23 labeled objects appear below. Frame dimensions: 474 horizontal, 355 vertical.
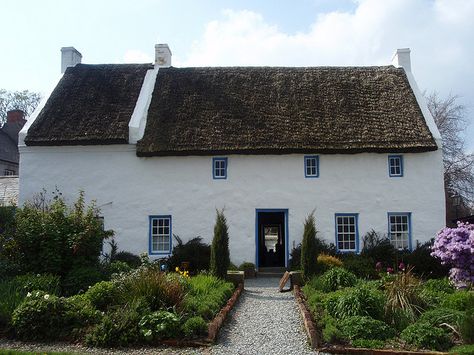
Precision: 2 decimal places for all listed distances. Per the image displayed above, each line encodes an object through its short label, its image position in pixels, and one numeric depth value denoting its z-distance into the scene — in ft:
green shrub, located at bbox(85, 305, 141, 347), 26.43
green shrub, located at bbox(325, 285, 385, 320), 30.17
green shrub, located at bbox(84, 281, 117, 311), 31.83
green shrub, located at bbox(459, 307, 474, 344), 26.10
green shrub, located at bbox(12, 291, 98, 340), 27.48
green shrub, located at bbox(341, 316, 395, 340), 27.20
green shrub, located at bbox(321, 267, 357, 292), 39.47
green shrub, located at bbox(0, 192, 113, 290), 40.14
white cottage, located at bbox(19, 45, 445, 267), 58.23
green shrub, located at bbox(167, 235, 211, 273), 54.80
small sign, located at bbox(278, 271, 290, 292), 45.60
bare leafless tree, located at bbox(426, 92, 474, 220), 96.27
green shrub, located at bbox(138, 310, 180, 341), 26.76
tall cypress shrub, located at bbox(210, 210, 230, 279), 45.98
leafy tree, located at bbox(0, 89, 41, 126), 145.79
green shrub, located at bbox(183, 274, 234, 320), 31.01
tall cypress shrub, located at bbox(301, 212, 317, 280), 46.09
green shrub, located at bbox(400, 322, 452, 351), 26.05
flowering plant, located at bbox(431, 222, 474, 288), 37.86
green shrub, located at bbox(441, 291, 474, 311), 31.62
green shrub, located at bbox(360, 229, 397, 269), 55.16
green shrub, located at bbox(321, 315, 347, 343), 26.71
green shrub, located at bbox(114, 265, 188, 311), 30.40
